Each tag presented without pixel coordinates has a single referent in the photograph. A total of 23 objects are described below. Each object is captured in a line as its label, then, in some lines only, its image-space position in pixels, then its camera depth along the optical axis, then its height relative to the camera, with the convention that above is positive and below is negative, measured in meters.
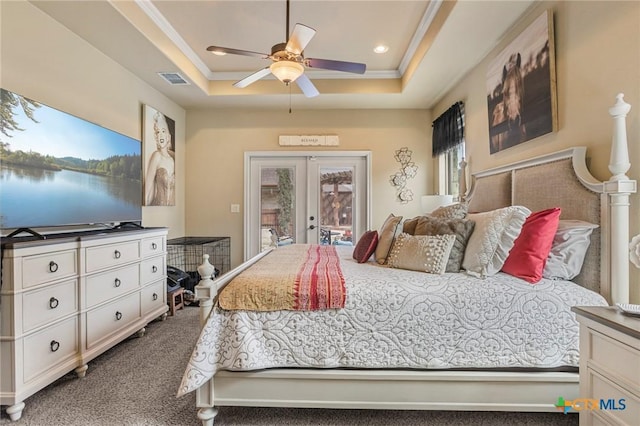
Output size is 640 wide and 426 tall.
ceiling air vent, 3.47 +1.53
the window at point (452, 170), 4.12 +0.56
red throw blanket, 1.57 -0.41
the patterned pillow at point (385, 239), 2.33 -0.22
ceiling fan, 2.19 +1.16
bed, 1.56 -0.67
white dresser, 1.69 -0.61
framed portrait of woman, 3.71 +0.69
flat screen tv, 1.93 +0.31
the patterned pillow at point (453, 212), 2.32 +0.00
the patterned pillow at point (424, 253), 1.87 -0.26
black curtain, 3.67 +1.04
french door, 4.83 +0.19
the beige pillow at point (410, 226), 2.39 -0.11
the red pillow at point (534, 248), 1.72 -0.21
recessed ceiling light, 3.41 +1.79
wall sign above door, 4.70 +1.07
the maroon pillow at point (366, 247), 2.38 -0.27
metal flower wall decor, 4.72 +0.59
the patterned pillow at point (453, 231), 1.91 -0.13
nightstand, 1.09 -0.58
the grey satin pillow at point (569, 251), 1.73 -0.22
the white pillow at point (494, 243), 1.81 -0.18
